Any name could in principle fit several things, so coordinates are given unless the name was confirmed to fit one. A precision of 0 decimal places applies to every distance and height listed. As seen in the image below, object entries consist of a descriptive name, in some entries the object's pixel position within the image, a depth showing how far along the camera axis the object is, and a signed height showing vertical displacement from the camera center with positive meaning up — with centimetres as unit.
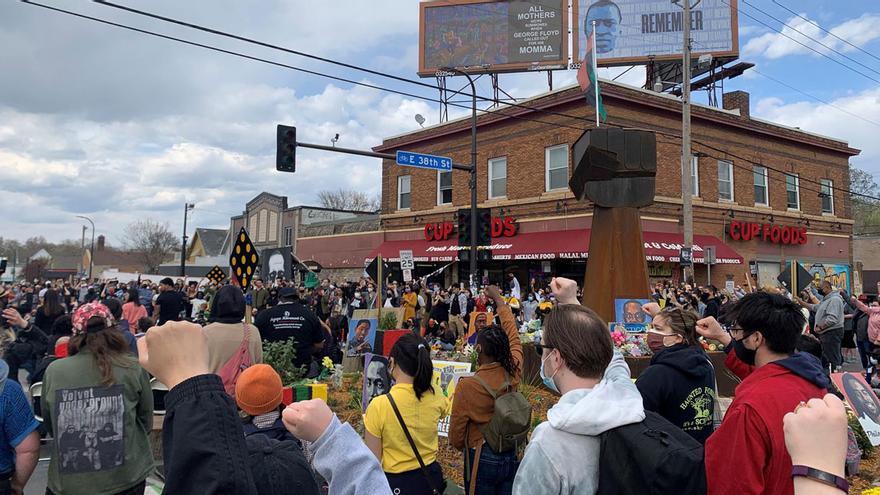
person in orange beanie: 270 -60
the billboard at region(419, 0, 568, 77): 2641 +1202
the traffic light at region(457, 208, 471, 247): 1567 +144
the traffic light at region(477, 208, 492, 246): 1541 +141
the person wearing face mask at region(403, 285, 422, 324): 1545 -77
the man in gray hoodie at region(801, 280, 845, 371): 1030 -87
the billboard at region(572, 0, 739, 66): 2567 +1181
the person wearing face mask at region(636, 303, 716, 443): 332 -66
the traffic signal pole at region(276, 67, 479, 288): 1393 +329
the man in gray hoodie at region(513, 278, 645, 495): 182 -46
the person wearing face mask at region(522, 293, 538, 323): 1695 -95
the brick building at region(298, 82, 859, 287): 2223 +394
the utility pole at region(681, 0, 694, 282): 1711 +375
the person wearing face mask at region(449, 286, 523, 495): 375 -95
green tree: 5391 +780
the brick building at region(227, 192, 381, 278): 3189 +346
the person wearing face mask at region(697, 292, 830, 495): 188 -45
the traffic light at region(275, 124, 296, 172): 1391 +321
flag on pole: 1266 +504
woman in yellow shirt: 358 -95
